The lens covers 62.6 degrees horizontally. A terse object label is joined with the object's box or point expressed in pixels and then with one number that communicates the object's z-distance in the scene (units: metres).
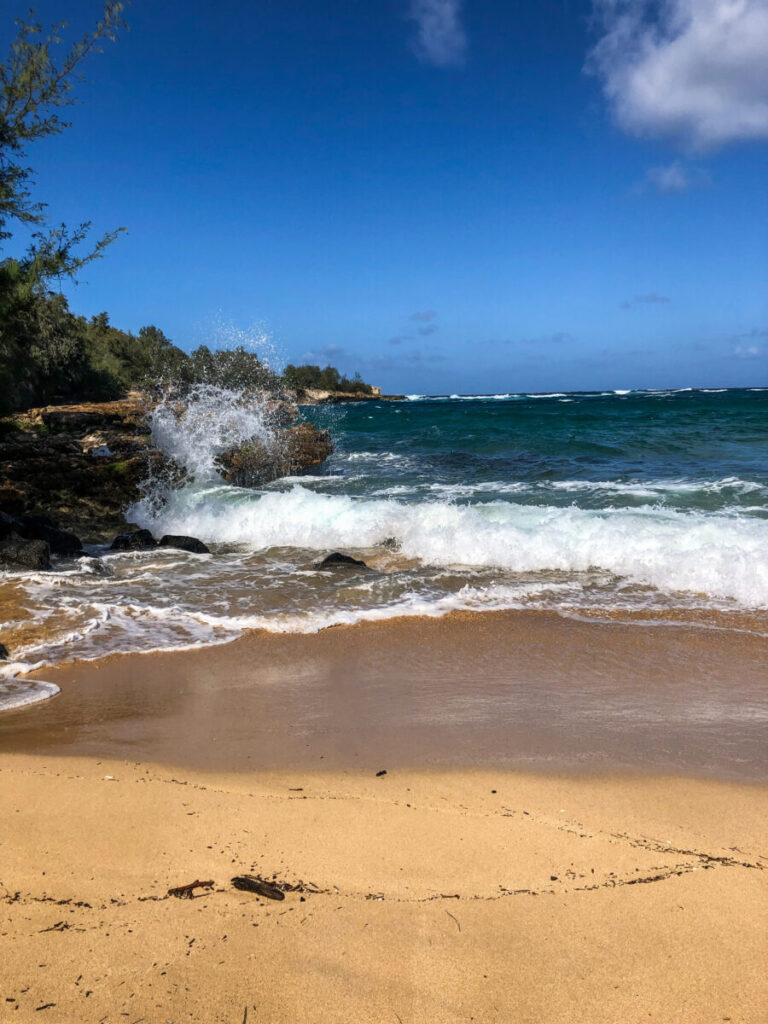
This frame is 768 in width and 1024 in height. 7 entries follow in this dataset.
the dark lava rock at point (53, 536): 8.57
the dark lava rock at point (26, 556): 7.59
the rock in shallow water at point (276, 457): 15.10
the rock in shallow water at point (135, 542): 9.37
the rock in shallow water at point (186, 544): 9.46
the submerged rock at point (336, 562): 8.18
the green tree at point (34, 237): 7.17
